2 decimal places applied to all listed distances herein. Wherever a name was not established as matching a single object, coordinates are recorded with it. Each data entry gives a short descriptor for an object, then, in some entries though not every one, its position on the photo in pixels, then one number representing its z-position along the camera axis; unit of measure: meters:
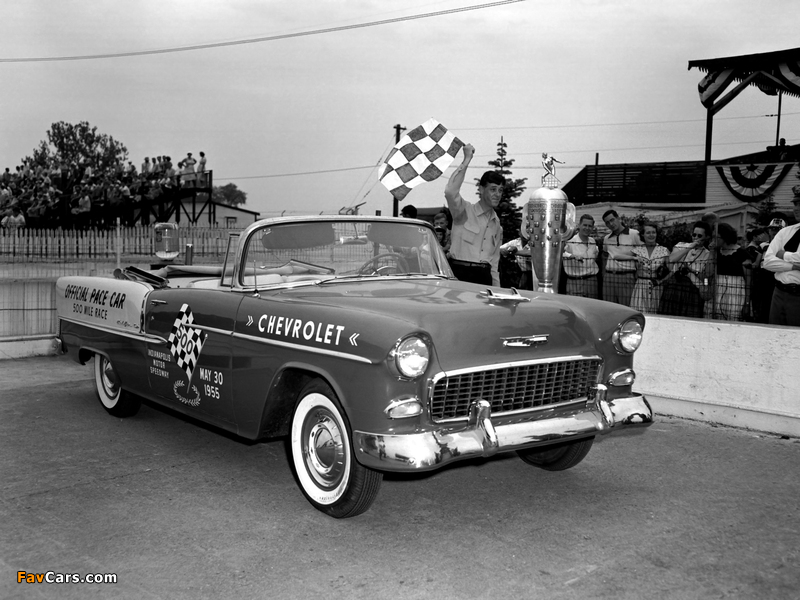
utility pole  33.34
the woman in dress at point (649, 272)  7.75
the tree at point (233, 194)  103.94
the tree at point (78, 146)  79.19
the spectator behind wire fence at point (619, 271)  8.08
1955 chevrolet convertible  3.60
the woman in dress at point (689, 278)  7.30
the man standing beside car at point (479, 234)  6.58
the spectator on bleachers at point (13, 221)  24.80
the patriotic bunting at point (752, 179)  18.62
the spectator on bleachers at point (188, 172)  27.86
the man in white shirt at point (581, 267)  8.27
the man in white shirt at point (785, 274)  6.37
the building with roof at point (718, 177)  17.81
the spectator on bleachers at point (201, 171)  28.33
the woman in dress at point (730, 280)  7.23
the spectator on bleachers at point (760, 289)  7.23
